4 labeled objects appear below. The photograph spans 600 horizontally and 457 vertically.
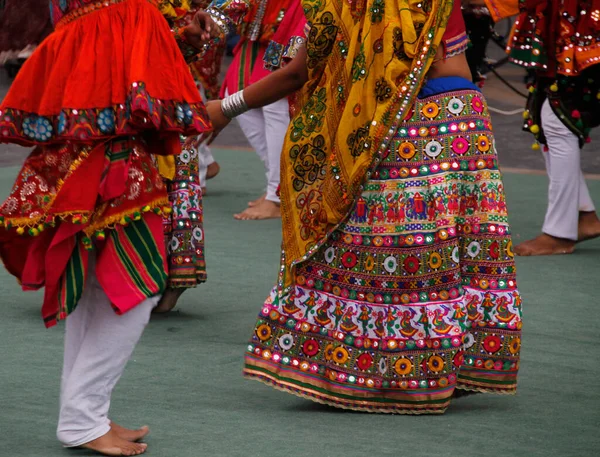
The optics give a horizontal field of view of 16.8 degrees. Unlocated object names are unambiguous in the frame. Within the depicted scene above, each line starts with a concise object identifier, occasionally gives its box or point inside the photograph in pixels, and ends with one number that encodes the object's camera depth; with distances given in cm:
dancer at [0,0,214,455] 556
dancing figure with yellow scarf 660
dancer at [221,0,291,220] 1208
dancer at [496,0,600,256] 1101
